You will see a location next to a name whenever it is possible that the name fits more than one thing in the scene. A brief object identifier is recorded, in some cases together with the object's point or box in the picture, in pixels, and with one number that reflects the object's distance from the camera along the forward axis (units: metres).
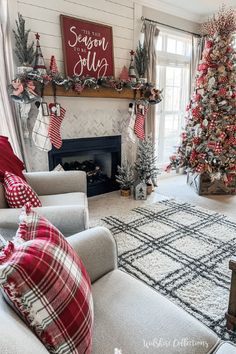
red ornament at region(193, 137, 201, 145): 3.75
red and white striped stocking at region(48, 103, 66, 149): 2.98
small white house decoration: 3.62
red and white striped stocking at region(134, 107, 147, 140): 3.67
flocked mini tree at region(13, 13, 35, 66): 2.62
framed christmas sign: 3.04
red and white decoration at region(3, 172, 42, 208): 1.82
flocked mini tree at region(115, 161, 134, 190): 3.74
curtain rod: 3.62
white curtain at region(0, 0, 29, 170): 2.62
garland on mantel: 2.68
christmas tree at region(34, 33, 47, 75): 2.77
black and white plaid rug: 1.75
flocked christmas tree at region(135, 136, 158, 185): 3.73
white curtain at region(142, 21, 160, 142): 3.69
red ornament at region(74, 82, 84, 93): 3.01
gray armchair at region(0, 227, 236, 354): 0.88
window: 4.26
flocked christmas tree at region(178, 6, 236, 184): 3.48
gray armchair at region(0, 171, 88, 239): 1.59
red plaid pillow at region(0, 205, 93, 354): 0.67
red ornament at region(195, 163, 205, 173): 3.68
